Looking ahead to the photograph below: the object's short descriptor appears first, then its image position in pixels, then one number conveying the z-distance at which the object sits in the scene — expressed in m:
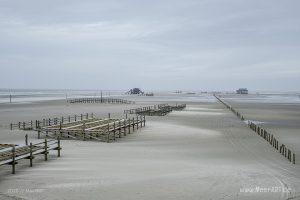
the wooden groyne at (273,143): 21.27
